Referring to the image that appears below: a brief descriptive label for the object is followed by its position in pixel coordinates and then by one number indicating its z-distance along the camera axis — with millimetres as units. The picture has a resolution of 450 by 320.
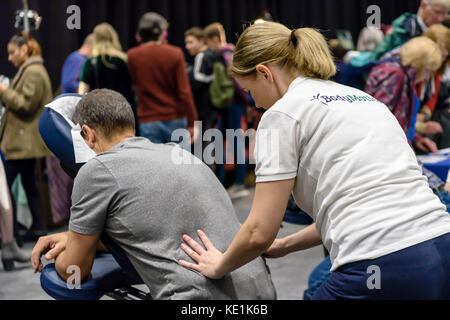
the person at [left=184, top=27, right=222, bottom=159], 4980
